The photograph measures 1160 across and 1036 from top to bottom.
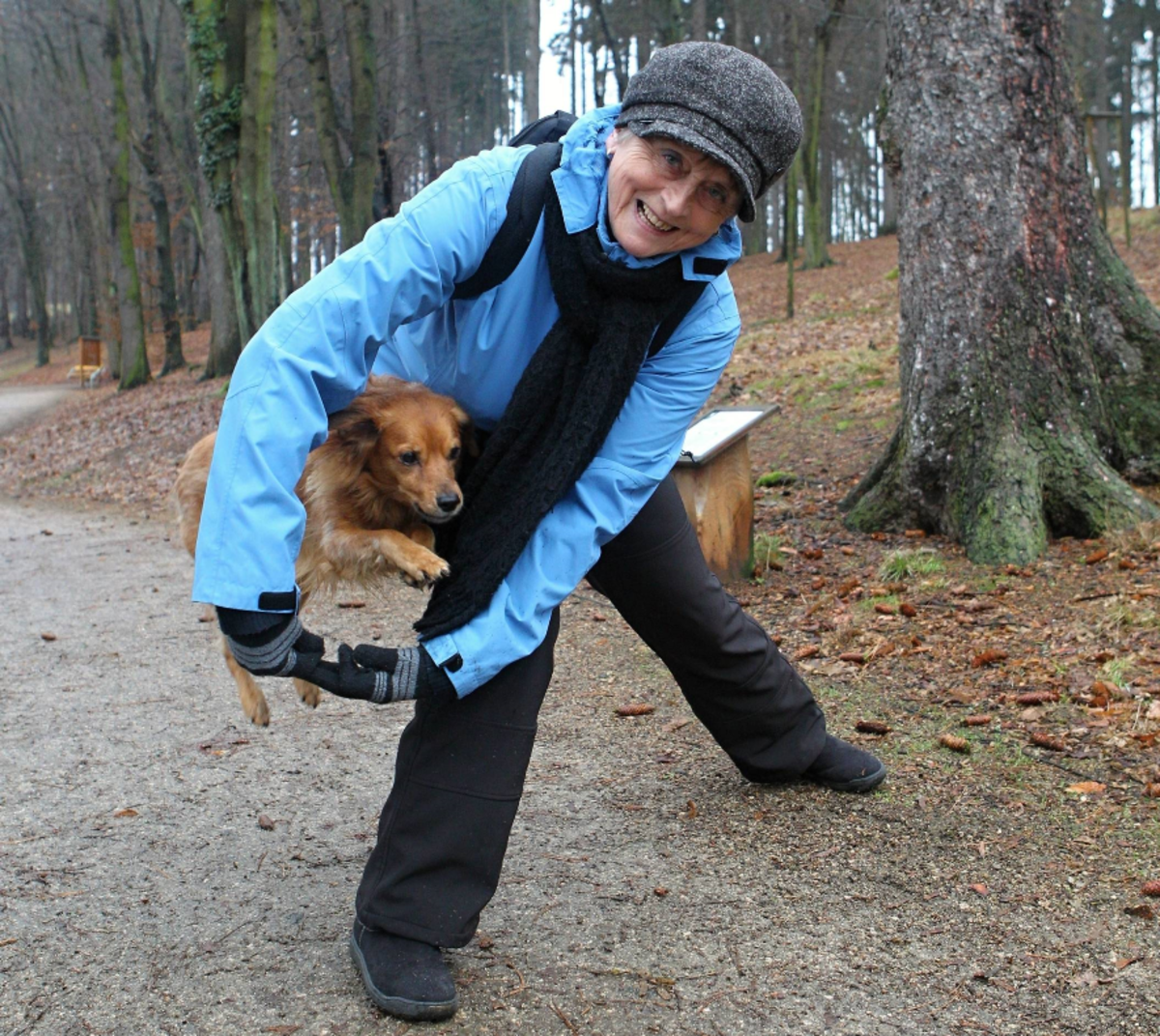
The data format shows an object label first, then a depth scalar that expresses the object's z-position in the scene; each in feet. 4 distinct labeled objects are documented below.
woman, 7.80
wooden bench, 100.12
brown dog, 10.30
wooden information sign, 20.18
